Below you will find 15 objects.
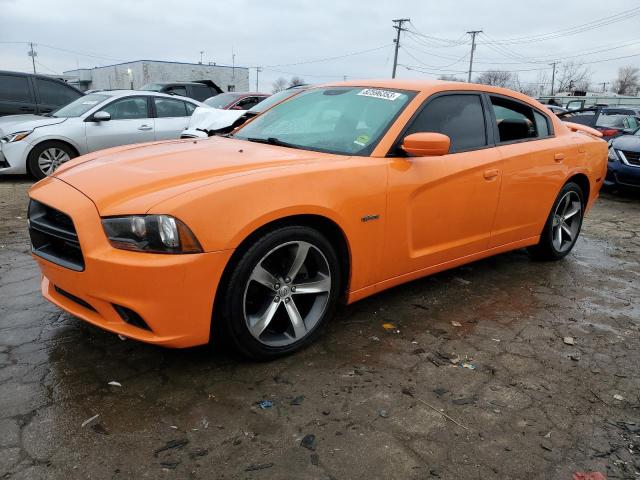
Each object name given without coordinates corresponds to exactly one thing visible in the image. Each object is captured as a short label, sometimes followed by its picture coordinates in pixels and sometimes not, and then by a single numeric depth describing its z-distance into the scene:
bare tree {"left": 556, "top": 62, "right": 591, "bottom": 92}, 76.87
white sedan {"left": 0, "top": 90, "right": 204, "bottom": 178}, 7.61
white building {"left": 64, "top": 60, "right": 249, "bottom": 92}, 51.03
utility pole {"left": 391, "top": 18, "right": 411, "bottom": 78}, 48.12
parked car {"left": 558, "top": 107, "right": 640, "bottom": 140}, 11.52
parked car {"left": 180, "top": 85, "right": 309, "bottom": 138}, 7.39
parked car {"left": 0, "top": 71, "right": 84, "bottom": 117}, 9.42
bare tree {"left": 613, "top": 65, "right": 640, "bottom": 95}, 87.00
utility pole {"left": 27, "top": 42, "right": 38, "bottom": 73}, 82.79
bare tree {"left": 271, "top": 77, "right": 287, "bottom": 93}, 90.53
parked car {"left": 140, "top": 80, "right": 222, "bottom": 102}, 13.14
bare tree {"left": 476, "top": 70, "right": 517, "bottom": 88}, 76.90
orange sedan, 2.35
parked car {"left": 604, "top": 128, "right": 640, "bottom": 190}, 8.30
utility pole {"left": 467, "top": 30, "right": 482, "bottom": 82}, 56.64
